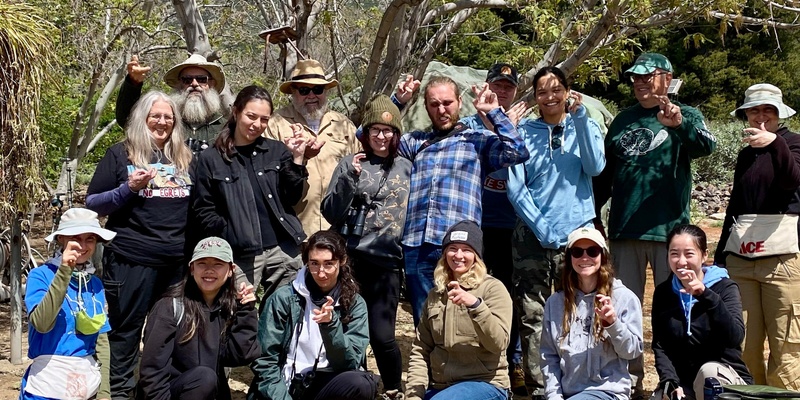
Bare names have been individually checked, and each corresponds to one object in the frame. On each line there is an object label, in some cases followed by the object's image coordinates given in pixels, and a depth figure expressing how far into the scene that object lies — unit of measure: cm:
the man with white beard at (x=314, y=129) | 526
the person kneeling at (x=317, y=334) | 446
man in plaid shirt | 473
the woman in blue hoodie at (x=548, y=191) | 484
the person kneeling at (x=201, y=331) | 433
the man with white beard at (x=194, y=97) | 511
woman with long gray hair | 468
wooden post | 586
